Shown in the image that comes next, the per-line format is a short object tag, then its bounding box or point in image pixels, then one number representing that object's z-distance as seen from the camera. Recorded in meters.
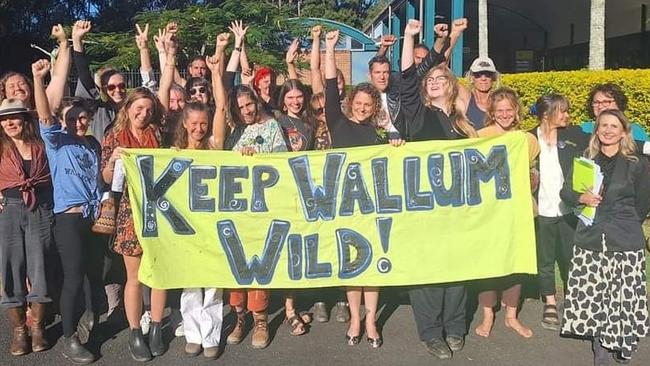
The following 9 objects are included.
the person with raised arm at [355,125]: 4.68
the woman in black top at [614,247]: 4.27
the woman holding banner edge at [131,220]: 4.51
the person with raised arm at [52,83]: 4.52
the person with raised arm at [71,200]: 4.42
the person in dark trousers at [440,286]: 4.68
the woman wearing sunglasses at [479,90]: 5.30
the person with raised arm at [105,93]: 5.39
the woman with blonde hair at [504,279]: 4.85
